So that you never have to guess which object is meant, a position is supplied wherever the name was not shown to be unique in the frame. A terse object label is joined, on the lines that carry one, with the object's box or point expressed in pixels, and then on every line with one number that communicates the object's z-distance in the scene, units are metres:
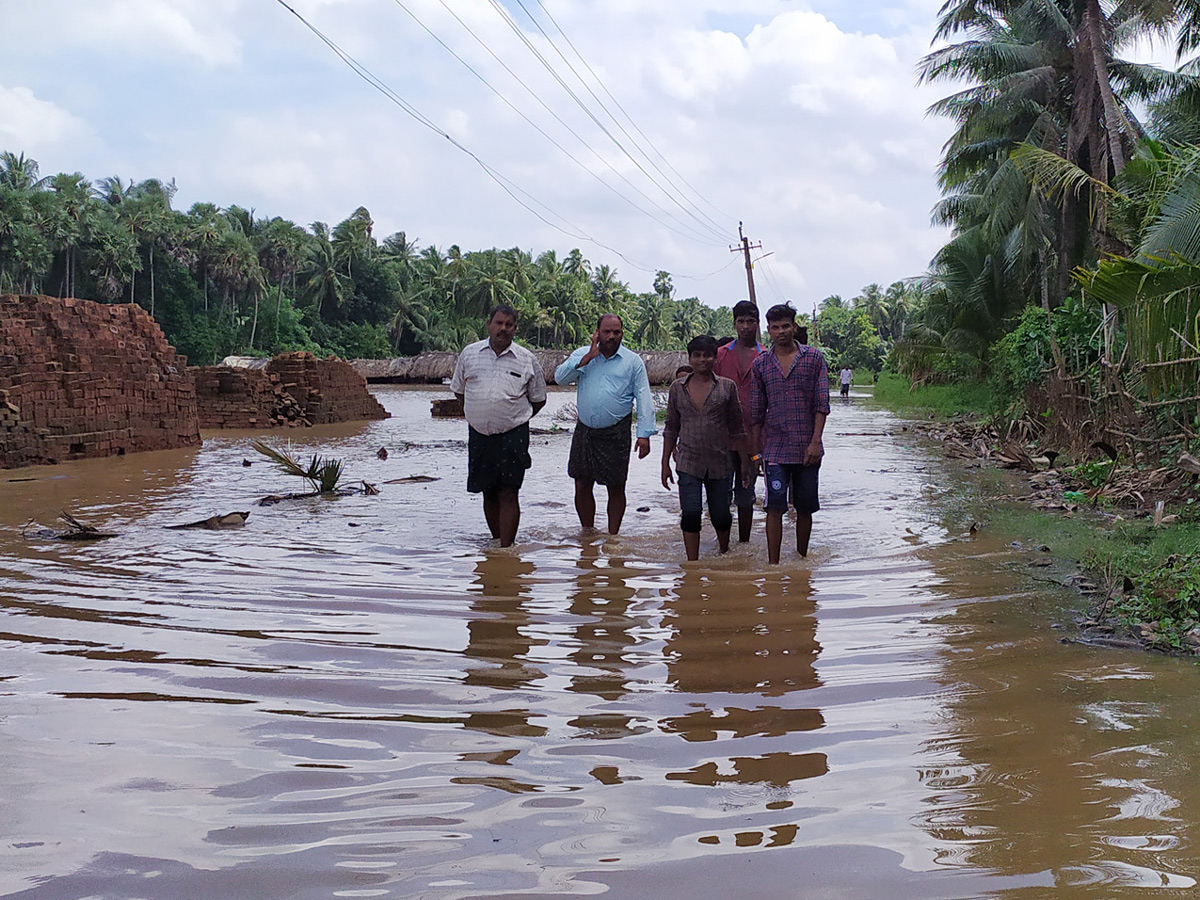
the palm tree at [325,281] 71.56
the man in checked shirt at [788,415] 6.72
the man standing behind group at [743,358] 8.01
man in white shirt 7.49
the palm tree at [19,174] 58.95
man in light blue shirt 7.60
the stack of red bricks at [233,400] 23.95
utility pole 36.68
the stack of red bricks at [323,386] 26.17
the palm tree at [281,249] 70.31
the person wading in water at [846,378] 41.47
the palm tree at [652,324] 91.25
